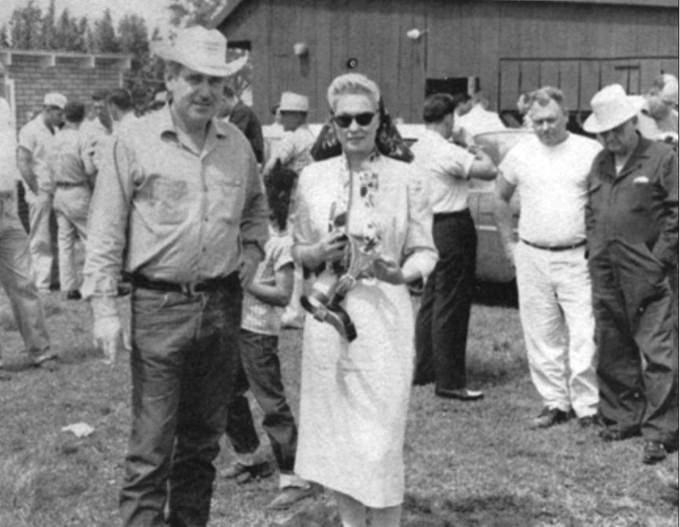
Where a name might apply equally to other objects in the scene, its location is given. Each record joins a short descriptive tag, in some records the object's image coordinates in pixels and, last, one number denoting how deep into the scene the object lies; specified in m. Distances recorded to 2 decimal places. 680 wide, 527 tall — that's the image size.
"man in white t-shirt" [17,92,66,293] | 12.82
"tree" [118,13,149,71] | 42.34
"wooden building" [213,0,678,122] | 16.45
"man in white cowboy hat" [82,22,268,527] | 4.54
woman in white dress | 4.66
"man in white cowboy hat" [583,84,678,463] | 6.68
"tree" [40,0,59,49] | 38.25
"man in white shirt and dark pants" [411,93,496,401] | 7.94
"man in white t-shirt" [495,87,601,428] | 7.12
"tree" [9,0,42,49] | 38.00
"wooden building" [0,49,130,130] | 25.03
